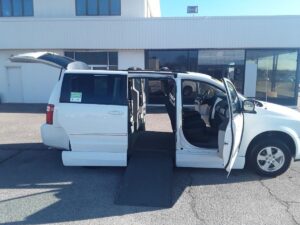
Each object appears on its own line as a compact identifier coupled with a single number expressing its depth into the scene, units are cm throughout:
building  1116
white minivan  385
